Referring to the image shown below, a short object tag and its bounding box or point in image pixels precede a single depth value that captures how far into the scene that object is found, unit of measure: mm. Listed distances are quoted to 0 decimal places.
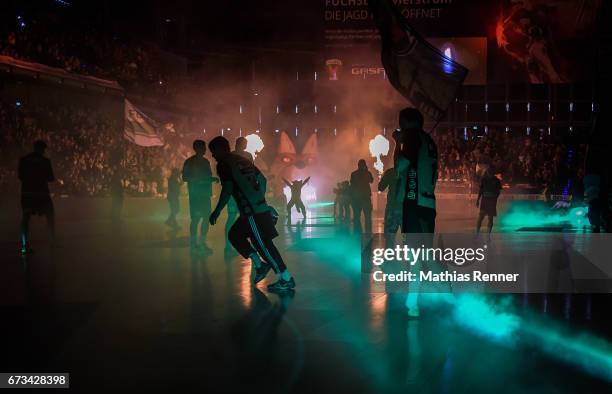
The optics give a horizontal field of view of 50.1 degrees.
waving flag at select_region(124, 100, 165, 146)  21484
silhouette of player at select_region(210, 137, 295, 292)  7301
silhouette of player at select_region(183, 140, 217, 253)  10828
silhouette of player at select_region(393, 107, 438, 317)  6098
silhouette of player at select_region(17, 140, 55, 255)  10383
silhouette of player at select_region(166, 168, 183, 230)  16391
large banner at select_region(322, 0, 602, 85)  23141
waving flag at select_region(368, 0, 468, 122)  8461
